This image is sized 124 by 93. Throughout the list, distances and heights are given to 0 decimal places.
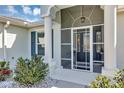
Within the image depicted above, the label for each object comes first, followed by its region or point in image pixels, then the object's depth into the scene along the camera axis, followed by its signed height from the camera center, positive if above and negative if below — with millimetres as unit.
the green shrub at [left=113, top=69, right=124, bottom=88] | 2254 -833
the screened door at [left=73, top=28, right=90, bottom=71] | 5429 -147
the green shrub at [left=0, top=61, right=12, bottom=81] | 4047 -1156
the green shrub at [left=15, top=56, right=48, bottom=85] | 3530 -921
